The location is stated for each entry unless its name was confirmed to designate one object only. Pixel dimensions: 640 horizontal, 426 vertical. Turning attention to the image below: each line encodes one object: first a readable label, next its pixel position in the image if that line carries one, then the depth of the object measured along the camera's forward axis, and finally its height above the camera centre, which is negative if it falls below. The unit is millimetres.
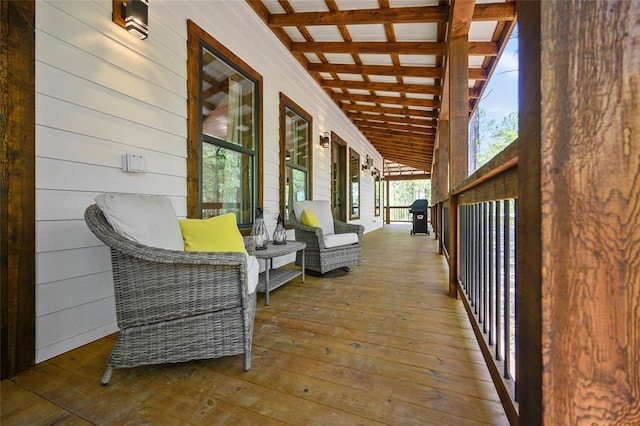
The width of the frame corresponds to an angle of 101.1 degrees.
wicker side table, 2278 -655
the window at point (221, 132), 2373 +841
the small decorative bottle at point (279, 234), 2793 -242
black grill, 7799 -195
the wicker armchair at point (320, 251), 3062 -485
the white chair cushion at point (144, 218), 1365 -36
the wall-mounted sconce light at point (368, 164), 8288 +1546
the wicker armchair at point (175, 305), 1309 -476
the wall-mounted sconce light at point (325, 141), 5180 +1400
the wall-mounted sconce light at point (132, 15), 1770 +1340
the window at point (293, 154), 3785 +928
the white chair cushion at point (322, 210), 3522 +16
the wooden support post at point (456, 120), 2479 +867
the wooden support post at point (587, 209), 532 +1
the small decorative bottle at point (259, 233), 2492 -208
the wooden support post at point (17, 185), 1299 +140
